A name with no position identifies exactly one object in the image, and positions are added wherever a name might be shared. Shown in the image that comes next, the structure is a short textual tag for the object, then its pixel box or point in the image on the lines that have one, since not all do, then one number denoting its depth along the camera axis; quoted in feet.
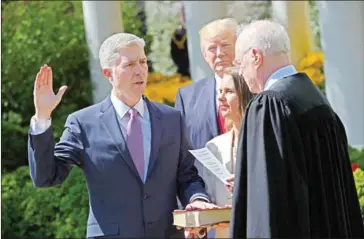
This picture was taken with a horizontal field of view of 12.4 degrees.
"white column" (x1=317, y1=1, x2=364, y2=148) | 54.43
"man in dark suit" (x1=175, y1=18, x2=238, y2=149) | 35.08
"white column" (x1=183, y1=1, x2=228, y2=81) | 59.75
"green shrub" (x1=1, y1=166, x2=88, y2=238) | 50.68
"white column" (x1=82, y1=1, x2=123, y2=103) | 61.00
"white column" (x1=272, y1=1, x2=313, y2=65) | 70.73
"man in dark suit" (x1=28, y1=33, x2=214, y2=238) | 30.90
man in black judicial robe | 24.54
